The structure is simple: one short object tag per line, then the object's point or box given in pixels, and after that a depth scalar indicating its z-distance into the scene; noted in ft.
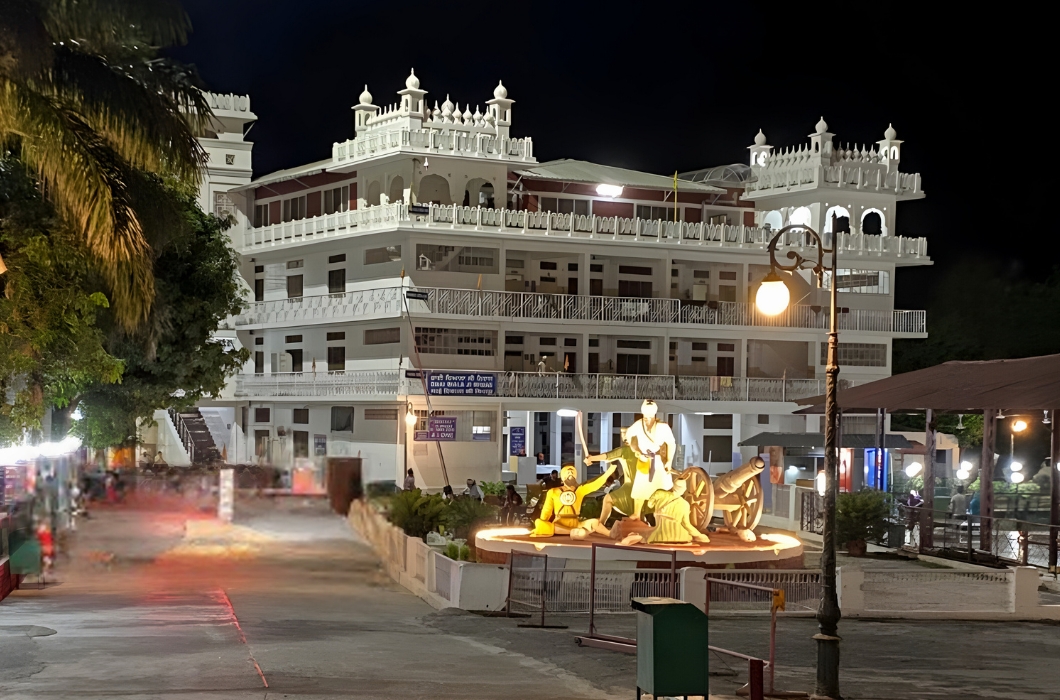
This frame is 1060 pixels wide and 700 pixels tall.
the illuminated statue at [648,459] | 88.33
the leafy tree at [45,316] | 69.15
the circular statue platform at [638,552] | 78.89
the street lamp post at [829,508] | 48.29
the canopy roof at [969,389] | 88.17
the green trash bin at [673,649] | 40.40
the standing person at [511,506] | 100.33
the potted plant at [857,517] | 100.78
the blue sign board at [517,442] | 183.42
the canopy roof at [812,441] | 144.25
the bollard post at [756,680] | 42.01
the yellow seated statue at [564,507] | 86.94
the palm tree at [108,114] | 55.59
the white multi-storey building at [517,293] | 179.32
